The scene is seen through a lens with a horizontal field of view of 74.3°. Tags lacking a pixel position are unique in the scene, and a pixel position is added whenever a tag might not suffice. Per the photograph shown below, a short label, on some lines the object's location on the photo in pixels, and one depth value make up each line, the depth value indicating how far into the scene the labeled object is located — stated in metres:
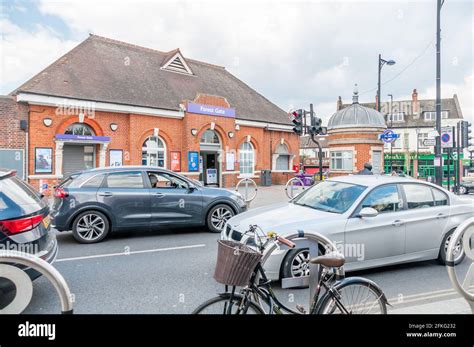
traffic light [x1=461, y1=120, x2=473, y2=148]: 14.62
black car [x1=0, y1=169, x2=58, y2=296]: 3.57
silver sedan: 4.37
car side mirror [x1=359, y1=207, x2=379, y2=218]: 4.39
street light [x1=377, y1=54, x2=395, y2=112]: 18.89
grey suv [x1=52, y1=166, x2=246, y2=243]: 6.77
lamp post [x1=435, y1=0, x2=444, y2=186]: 12.15
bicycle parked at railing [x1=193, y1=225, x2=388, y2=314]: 2.19
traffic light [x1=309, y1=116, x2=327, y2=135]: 12.41
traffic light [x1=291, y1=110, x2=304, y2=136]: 12.66
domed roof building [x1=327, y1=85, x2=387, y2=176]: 17.48
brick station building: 14.88
